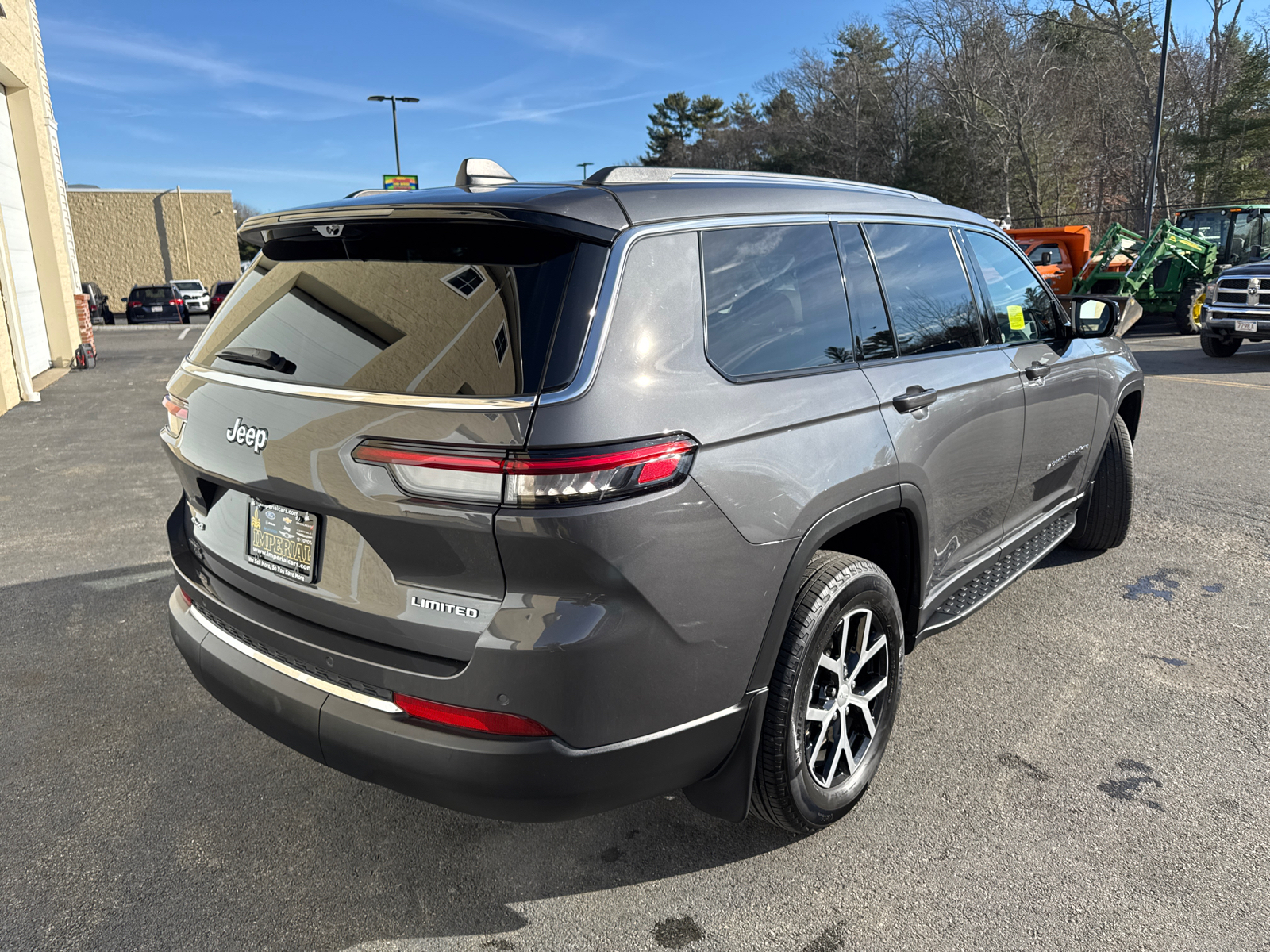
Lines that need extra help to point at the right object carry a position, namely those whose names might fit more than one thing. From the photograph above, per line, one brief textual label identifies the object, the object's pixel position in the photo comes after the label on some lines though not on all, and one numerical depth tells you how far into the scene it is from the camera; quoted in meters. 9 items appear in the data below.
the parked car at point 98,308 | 35.75
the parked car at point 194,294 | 38.16
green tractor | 16.92
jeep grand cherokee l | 1.94
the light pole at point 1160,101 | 21.83
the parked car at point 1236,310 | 12.88
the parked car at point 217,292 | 26.06
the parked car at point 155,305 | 34.81
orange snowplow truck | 19.61
